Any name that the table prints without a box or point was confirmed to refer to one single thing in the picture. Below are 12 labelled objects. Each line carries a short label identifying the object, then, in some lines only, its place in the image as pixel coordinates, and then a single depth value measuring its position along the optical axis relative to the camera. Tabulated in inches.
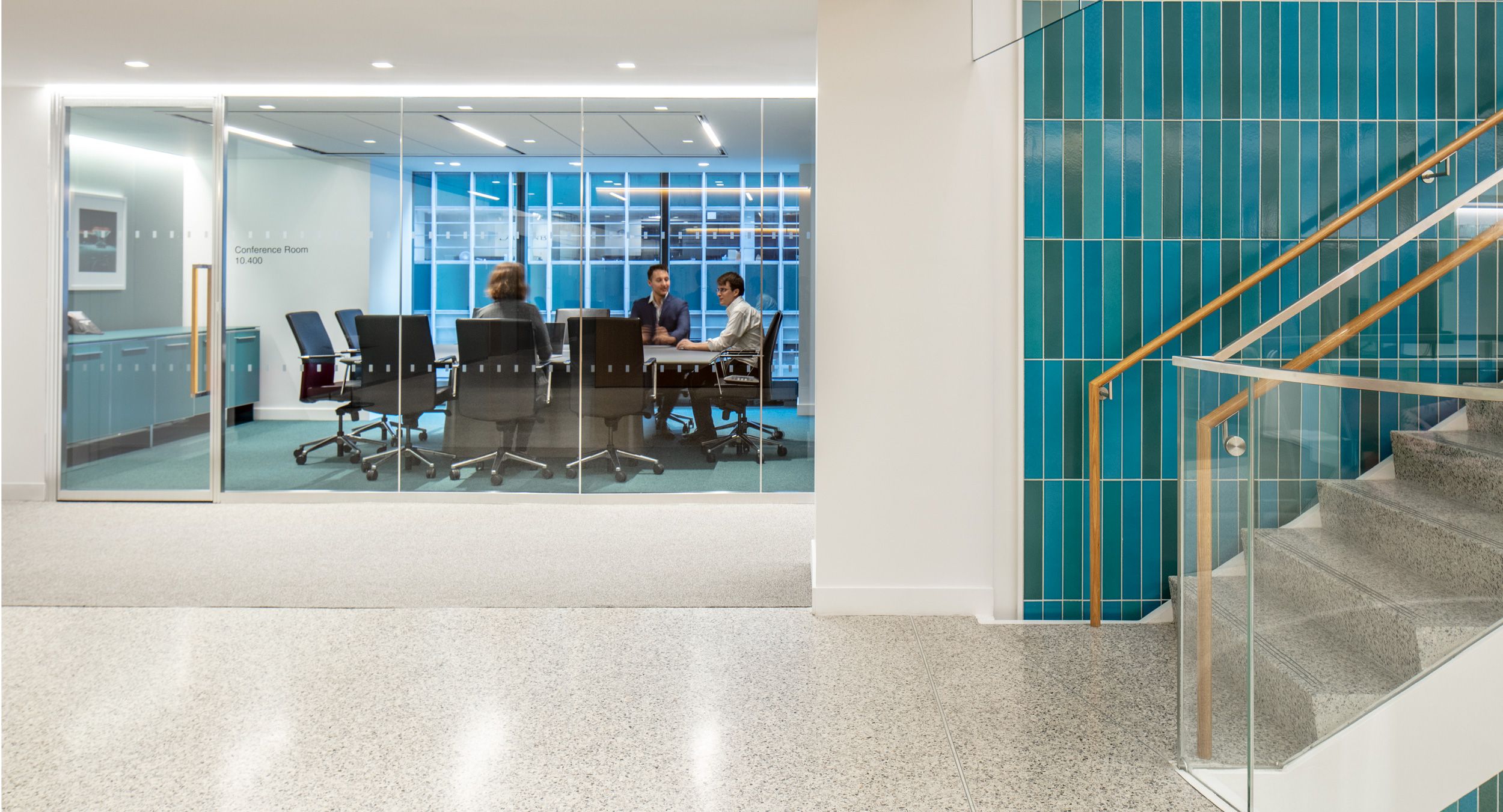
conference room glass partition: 243.6
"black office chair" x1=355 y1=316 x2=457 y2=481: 246.7
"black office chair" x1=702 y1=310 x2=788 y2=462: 246.5
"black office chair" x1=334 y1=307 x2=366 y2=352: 247.6
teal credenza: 245.3
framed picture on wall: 242.4
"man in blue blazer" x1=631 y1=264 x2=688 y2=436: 247.3
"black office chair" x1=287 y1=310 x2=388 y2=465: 248.2
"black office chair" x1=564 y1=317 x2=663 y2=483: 246.5
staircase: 73.8
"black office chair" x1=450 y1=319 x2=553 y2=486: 246.5
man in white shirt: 245.8
